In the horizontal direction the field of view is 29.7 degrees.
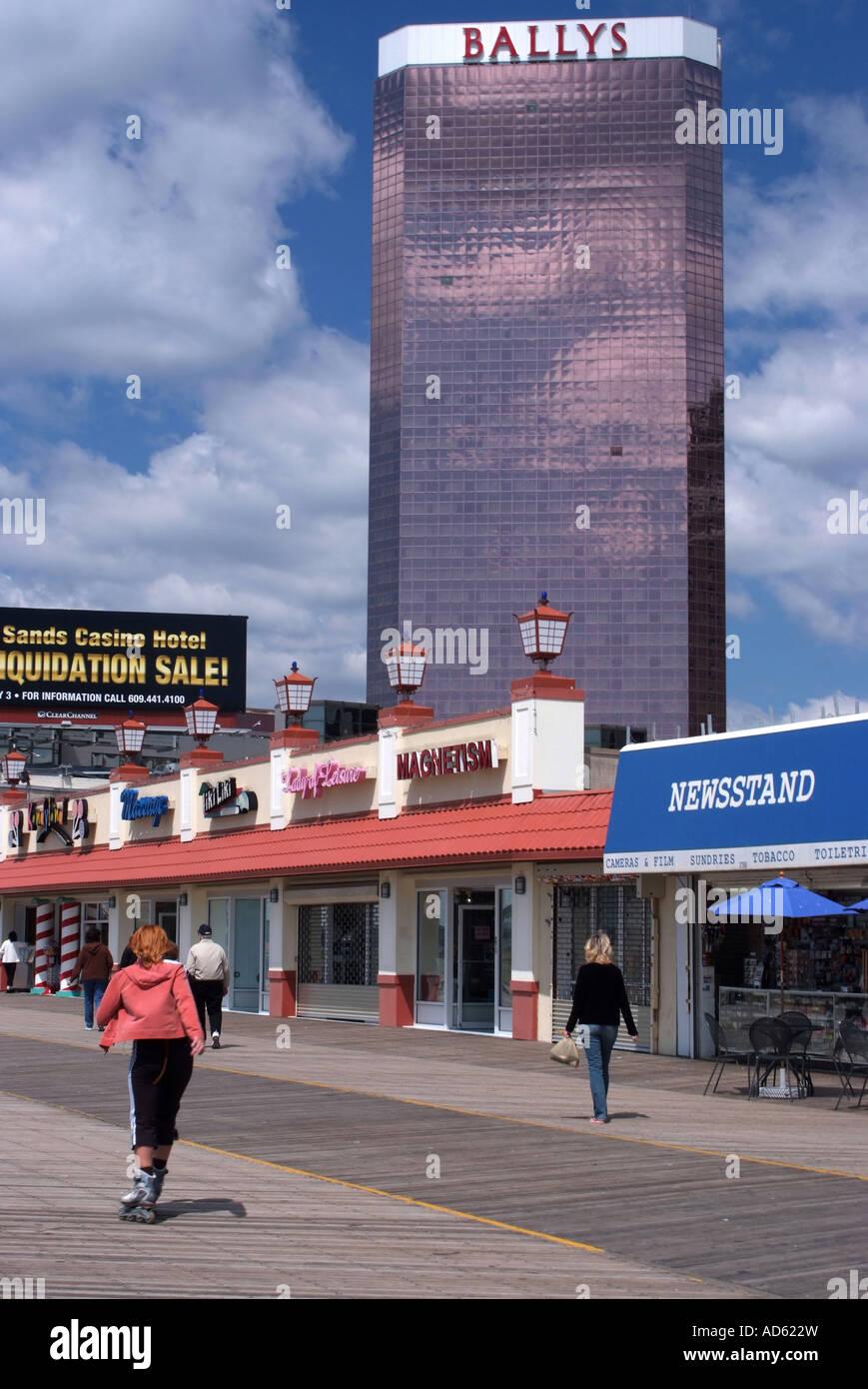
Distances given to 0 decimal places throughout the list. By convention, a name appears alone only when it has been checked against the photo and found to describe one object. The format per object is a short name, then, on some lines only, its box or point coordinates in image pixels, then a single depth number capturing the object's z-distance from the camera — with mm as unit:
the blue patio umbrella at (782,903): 16750
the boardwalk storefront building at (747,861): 17922
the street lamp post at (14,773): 48094
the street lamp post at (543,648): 24734
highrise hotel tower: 137875
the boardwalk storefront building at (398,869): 23953
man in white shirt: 20859
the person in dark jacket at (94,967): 25328
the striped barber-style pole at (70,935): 43031
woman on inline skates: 9539
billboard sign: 58938
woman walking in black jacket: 14500
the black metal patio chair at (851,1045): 16125
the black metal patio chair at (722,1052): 18125
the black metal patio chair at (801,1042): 16766
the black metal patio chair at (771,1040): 16547
